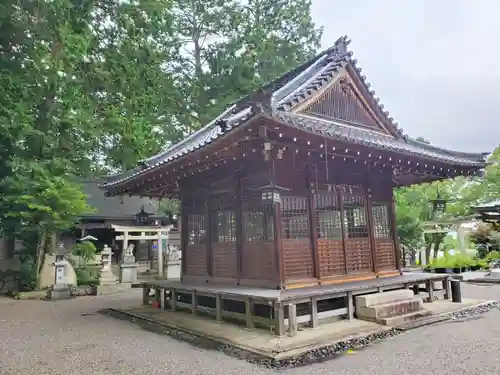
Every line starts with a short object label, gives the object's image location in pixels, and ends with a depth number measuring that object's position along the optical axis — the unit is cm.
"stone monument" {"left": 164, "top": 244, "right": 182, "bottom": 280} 1797
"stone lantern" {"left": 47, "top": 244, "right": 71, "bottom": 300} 1340
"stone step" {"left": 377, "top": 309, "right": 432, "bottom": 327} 717
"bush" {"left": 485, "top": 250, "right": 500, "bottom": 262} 1784
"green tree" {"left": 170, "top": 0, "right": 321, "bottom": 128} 2339
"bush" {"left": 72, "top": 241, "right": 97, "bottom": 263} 1744
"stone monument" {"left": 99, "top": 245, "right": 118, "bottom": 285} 1656
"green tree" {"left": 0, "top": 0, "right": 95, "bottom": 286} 1249
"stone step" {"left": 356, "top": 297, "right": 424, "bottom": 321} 741
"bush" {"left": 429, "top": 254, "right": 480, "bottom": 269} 1681
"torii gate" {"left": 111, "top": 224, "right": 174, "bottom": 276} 1775
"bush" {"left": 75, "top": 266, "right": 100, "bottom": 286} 1636
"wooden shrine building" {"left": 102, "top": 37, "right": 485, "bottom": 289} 758
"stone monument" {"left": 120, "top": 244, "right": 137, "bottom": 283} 1700
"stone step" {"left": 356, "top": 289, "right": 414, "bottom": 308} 766
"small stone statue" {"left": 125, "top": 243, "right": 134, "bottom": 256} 1738
